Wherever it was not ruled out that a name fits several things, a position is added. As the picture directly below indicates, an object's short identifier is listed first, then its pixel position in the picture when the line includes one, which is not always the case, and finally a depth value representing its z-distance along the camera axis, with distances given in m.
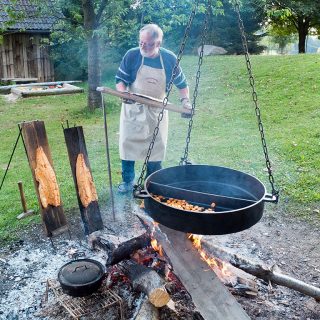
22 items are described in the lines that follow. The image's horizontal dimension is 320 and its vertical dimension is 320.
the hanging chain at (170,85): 2.93
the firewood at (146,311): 2.93
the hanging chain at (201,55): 3.24
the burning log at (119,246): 3.45
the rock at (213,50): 17.83
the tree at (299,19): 20.38
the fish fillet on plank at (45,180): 4.14
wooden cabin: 15.83
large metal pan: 2.62
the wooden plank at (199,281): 2.88
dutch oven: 3.15
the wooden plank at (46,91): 13.59
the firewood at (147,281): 2.97
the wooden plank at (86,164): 4.27
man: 4.68
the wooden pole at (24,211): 4.82
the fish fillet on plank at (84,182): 4.36
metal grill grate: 3.14
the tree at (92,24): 10.09
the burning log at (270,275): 3.26
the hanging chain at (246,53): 3.10
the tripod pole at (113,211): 4.73
